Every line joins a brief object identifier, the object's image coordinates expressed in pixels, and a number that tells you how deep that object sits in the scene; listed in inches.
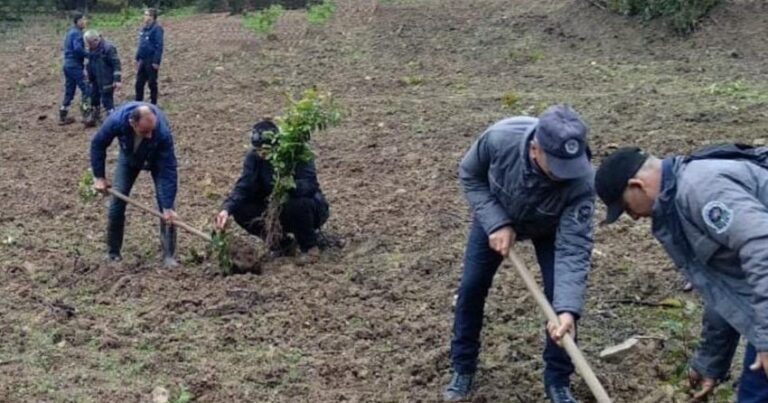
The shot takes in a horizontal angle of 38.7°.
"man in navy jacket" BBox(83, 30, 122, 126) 575.5
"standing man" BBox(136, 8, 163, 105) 603.8
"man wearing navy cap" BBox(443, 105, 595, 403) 173.0
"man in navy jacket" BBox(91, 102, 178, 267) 301.6
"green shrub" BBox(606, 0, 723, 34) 637.9
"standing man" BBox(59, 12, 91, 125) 592.7
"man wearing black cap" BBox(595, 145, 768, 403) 135.9
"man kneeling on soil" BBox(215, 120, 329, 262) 306.5
